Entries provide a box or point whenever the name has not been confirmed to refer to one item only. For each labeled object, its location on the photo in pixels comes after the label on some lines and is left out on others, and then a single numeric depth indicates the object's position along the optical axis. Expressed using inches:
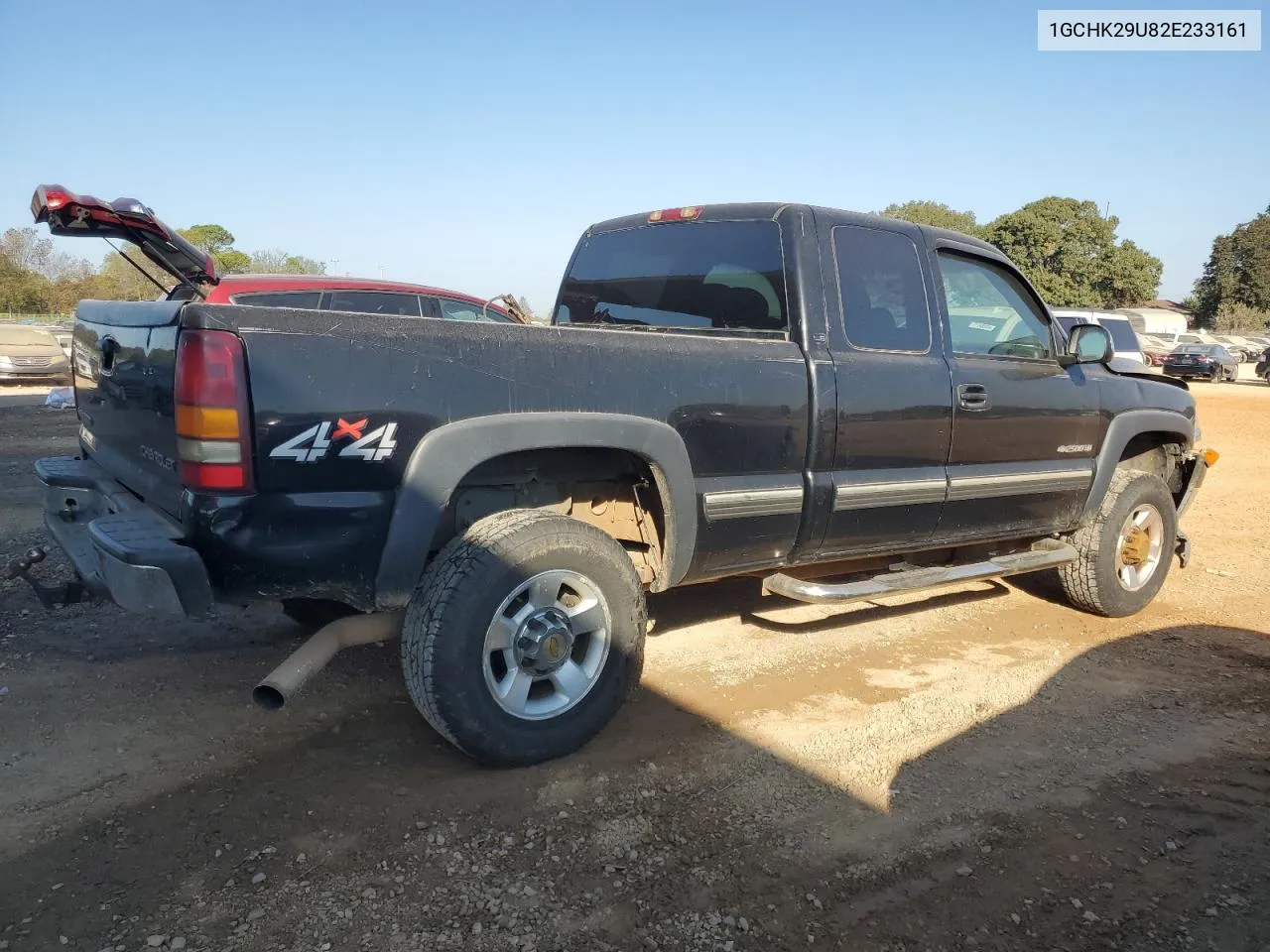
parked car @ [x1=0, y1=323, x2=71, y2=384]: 642.8
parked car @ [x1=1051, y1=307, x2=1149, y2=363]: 630.5
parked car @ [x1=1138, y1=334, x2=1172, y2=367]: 1182.3
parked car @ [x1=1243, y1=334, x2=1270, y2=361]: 1641.4
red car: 156.8
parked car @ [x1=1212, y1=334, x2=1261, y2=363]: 1622.5
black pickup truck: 103.7
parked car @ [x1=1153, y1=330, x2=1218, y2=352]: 1327.0
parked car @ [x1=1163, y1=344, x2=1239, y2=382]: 1149.7
